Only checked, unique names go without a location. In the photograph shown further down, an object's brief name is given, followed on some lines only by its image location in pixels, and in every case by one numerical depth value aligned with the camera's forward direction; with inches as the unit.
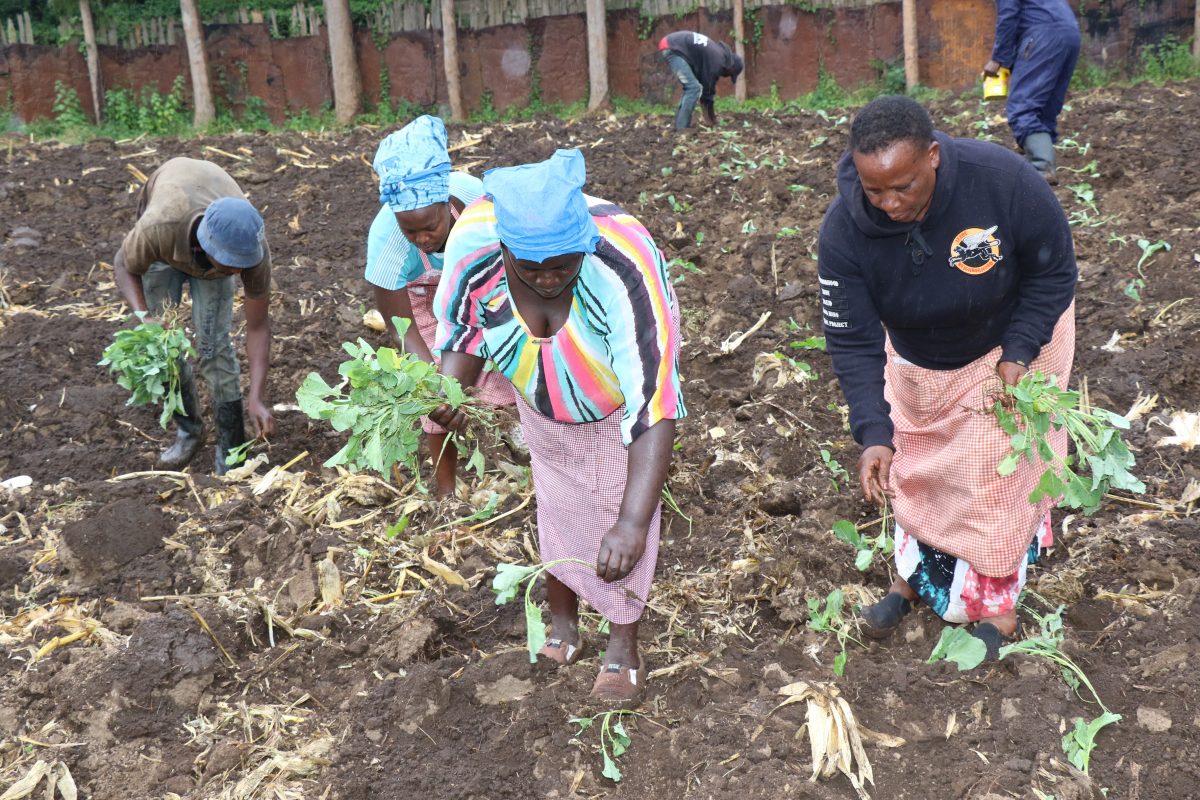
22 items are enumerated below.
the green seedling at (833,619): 143.2
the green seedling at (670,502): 180.5
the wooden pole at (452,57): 564.1
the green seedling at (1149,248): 257.0
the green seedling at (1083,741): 114.8
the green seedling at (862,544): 141.5
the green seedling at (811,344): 232.8
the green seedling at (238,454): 210.4
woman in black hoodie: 116.3
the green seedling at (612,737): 121.5
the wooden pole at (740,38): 568.7
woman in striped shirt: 104.8
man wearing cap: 194.5
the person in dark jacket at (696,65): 430.3
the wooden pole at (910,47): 532.1
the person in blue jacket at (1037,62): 289.4
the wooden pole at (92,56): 580.7
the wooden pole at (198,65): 572.1
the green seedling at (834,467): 187.5
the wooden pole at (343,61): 577.3
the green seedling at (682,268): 285.3
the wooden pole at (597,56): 570.9
